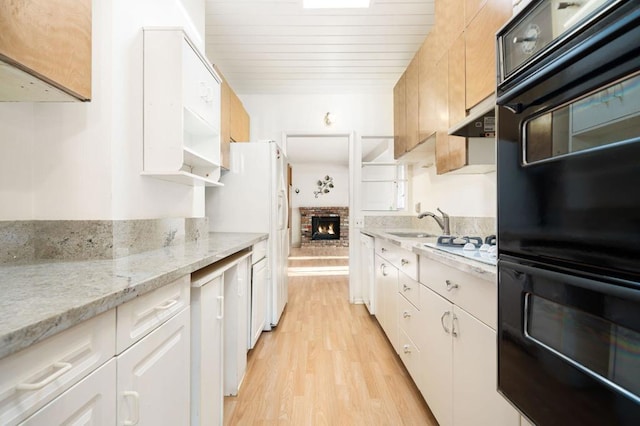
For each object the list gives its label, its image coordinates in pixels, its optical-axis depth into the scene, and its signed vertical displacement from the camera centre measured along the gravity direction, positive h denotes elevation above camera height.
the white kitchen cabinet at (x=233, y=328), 1.60 -0.65
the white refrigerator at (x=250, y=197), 2.51 +0.15
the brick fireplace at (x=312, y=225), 8.36 -0.32
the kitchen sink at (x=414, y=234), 2.40 -0.18
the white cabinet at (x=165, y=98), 1.30 +0.53
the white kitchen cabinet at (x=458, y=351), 0.91 -0.53
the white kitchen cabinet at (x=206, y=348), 1.06 -0.54
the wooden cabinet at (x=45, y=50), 0.73 +0.47
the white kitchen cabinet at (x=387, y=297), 2.04 -0.66
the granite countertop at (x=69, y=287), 0.44 -0.17
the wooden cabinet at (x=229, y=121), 2.38 +0.86
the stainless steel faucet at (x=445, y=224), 2.18 -0.07
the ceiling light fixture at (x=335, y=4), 2.10 +1.56
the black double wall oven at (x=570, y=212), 0.48 +0.01
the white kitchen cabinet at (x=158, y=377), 0.67 -0.44
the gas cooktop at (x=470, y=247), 1.06 -0.15
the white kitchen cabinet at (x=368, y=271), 2.84 -0.62
